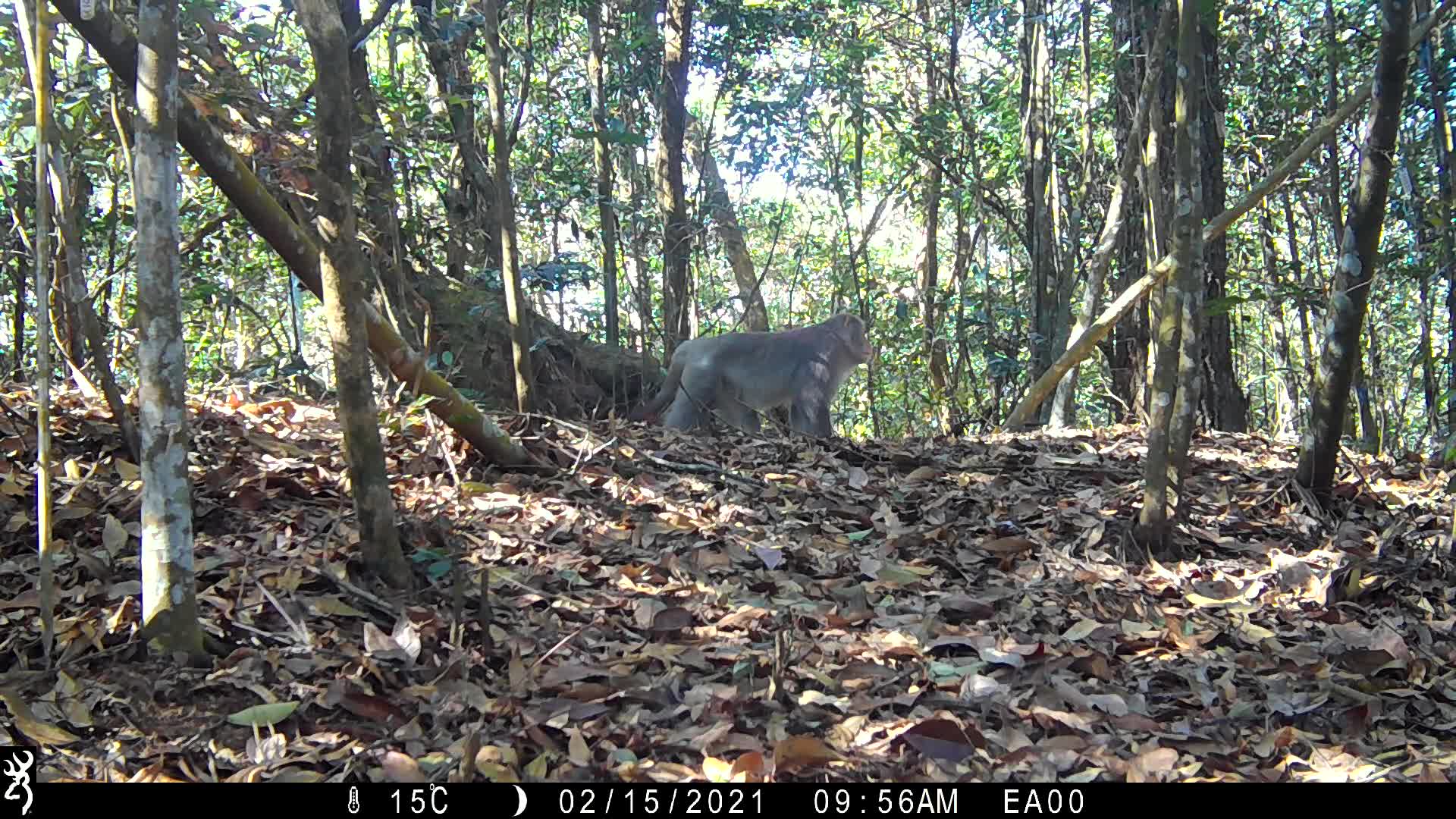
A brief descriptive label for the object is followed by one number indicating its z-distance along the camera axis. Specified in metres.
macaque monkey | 8.51
